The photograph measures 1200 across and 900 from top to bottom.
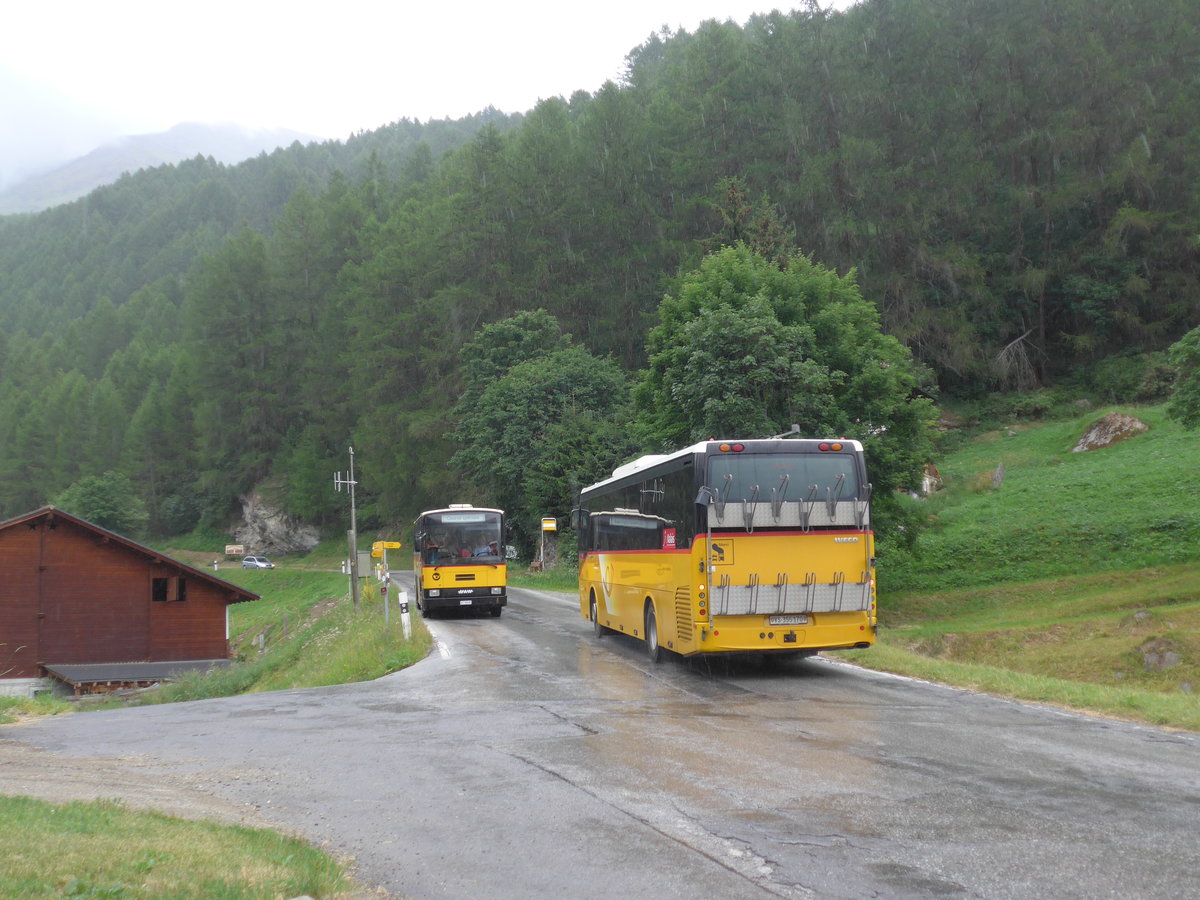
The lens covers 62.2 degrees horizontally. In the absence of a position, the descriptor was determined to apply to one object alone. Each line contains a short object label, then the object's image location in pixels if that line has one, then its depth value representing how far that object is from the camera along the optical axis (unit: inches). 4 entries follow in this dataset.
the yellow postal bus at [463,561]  1141.7
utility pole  1456.4
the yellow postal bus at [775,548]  556.7
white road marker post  838.9
